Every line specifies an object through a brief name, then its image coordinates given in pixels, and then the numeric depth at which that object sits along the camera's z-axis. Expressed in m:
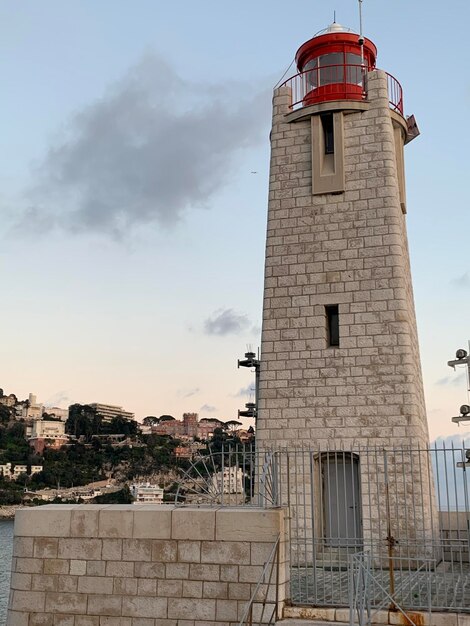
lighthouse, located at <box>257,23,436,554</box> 11.34
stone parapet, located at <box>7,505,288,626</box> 7.96
